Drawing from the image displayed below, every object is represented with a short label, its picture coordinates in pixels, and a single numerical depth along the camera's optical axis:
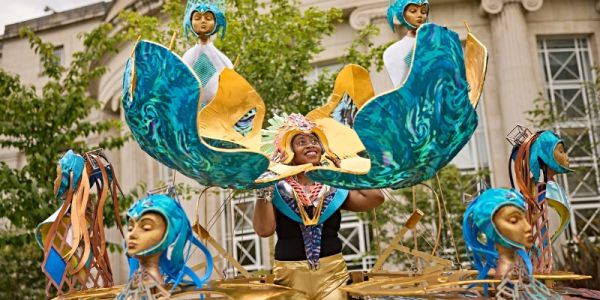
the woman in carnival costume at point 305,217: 3.58
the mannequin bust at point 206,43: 3.92
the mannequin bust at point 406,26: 3.45
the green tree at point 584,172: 6.87
